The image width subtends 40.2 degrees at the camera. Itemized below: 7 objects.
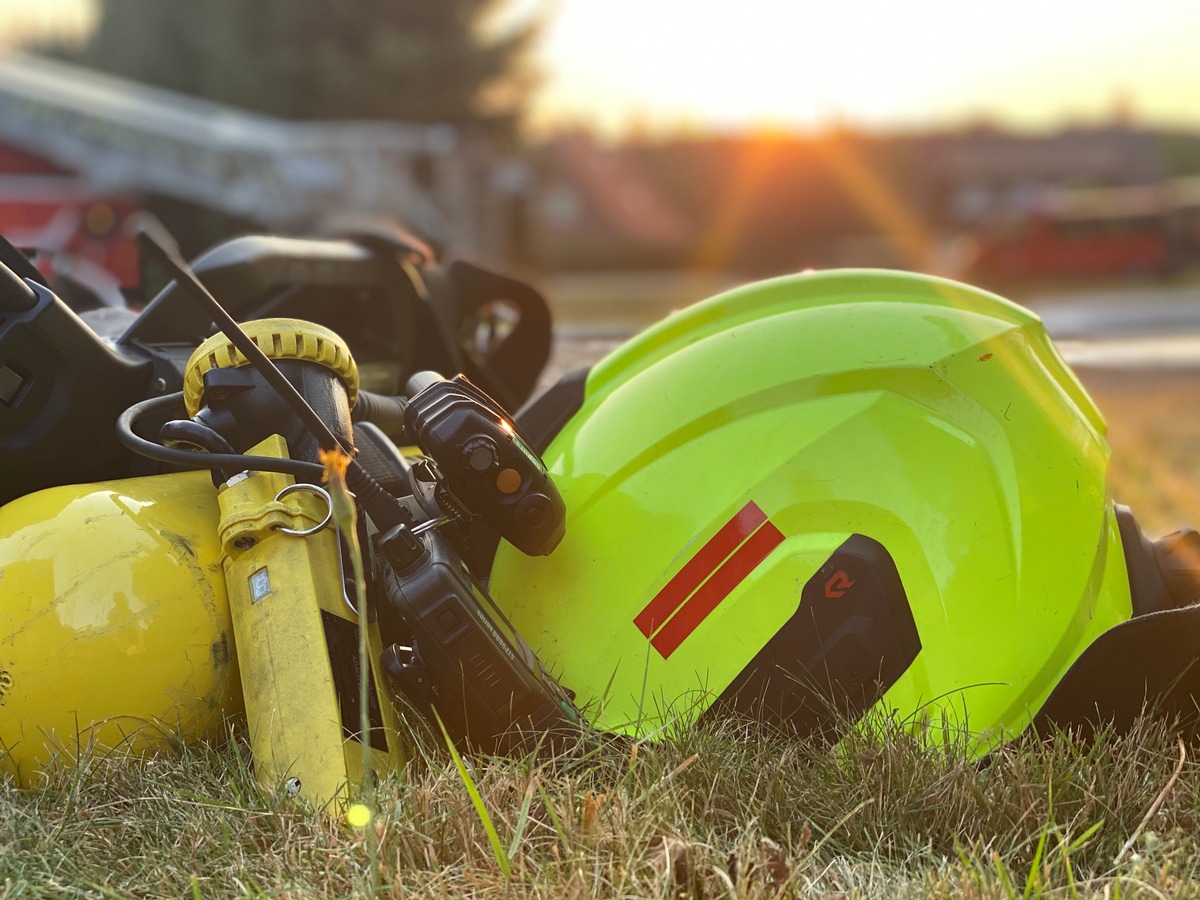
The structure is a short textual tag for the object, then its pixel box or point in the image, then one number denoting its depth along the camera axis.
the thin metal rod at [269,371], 0.61
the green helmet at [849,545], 0.65
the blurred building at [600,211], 20.84
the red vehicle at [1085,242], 13.91
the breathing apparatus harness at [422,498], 0.62
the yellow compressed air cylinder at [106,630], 0.62
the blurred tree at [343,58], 18.53
